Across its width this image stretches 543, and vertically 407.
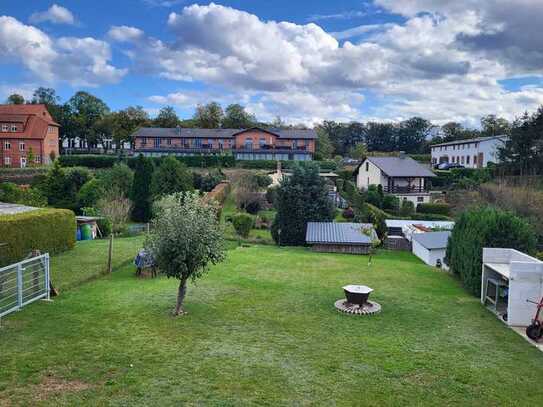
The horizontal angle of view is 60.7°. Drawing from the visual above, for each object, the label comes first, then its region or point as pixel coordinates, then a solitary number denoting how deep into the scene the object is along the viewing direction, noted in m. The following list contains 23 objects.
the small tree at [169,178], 39.78
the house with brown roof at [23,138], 63.34
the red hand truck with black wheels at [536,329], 11.91
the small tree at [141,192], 39.19
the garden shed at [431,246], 25.62
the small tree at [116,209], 32.14
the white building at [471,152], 65.69
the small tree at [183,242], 12.77
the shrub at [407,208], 45.97
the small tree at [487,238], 17.64
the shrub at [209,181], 52.62
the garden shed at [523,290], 13.05
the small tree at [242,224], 32.69
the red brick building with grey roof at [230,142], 77.00
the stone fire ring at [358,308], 13.77
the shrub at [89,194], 39.09
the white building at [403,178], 50.62
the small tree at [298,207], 32.22
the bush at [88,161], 64.19
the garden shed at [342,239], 28.38
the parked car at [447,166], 70.56
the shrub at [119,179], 40.88
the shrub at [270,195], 46.10
